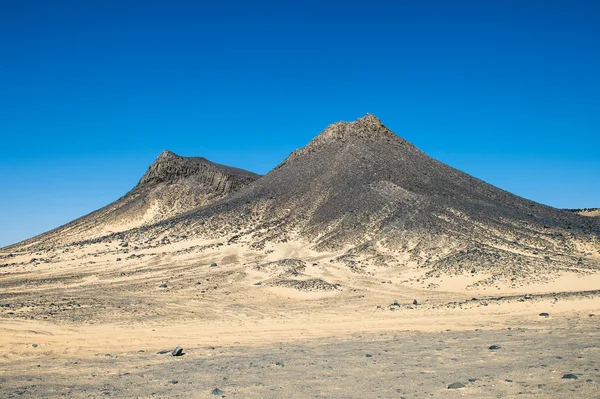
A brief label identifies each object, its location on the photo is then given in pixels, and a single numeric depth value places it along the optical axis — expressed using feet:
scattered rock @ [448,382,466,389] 29.53
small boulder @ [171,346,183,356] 42.37
